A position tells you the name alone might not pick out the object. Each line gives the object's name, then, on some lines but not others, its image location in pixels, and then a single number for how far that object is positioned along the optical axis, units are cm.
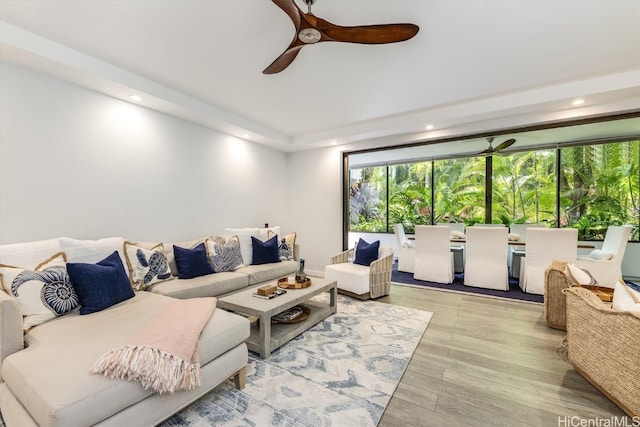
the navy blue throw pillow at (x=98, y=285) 206
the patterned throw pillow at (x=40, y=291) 183
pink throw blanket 133
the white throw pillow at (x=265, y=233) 440
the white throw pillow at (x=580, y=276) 255
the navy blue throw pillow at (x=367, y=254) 401
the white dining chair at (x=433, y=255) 461
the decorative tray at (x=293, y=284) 292
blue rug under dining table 389
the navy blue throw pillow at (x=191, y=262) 319
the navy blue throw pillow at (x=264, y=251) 408
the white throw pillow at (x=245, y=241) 407
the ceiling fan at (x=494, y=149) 476
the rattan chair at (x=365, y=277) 369
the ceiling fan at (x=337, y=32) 175
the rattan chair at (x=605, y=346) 158
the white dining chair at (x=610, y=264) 372
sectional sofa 121
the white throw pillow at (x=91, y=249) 239
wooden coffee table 229
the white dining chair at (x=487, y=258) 420
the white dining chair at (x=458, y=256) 533
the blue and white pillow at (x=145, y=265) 275
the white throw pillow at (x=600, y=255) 384
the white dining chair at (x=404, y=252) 551
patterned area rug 165
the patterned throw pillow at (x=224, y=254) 354
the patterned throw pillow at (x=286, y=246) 441
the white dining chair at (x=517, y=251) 478
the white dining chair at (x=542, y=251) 375
